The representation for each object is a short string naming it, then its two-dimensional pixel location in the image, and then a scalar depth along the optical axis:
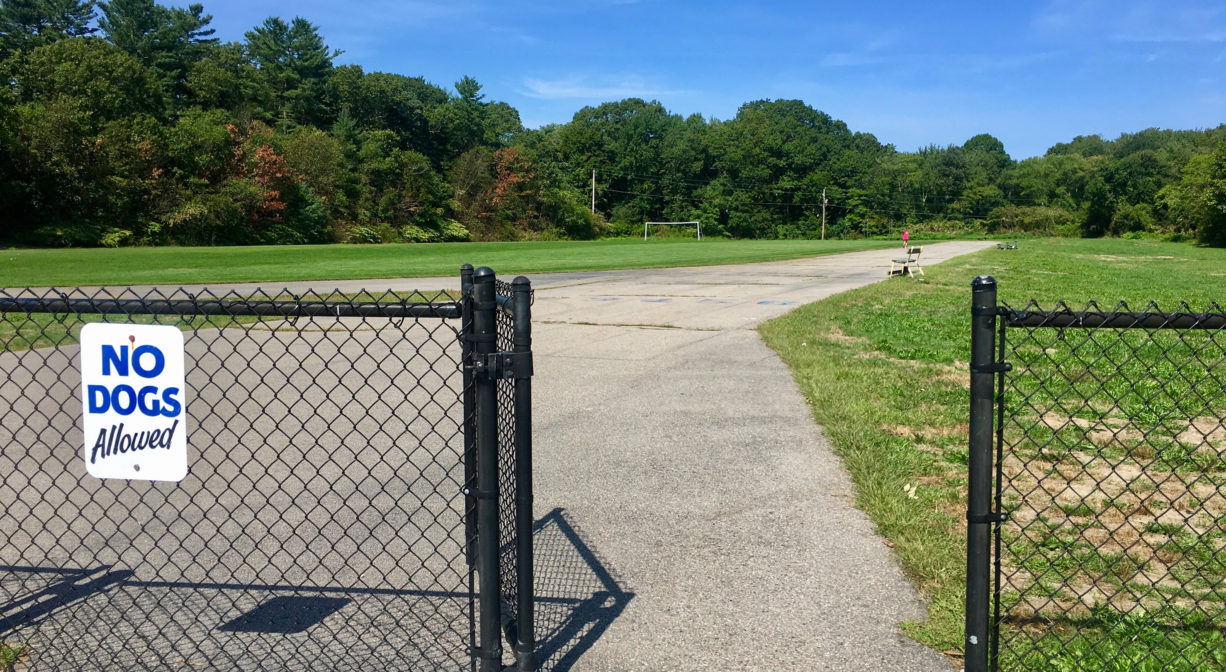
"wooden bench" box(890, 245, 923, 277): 25.00
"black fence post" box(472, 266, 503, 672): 2.76
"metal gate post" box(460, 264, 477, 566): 2.82
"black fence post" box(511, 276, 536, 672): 2.75
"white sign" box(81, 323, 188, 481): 2.89
